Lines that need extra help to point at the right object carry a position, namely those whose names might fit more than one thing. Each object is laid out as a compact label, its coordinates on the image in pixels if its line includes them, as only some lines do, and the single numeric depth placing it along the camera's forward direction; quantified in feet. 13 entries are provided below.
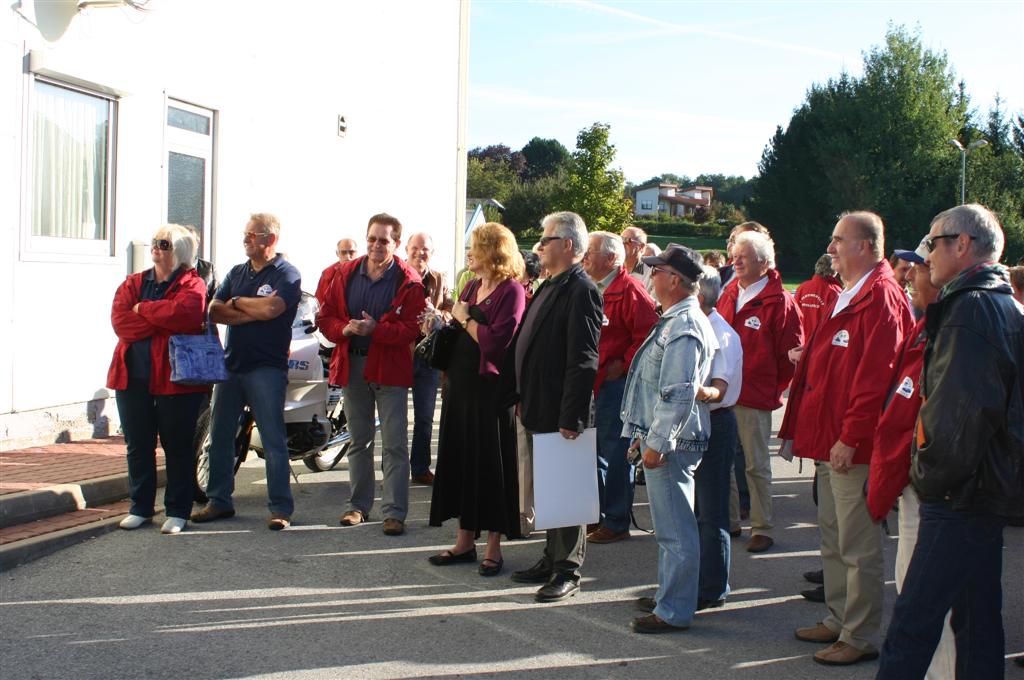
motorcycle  26.02
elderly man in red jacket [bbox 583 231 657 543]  23.31
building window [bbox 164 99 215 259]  36.14
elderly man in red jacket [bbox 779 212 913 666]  15.12
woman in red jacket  22.25
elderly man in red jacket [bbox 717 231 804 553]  23.07
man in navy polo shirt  23.21
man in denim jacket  16.25
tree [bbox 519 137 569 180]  419.74
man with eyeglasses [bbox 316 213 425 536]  23.12
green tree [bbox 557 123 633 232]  157.28
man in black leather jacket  11.47
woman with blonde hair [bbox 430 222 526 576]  20.06
